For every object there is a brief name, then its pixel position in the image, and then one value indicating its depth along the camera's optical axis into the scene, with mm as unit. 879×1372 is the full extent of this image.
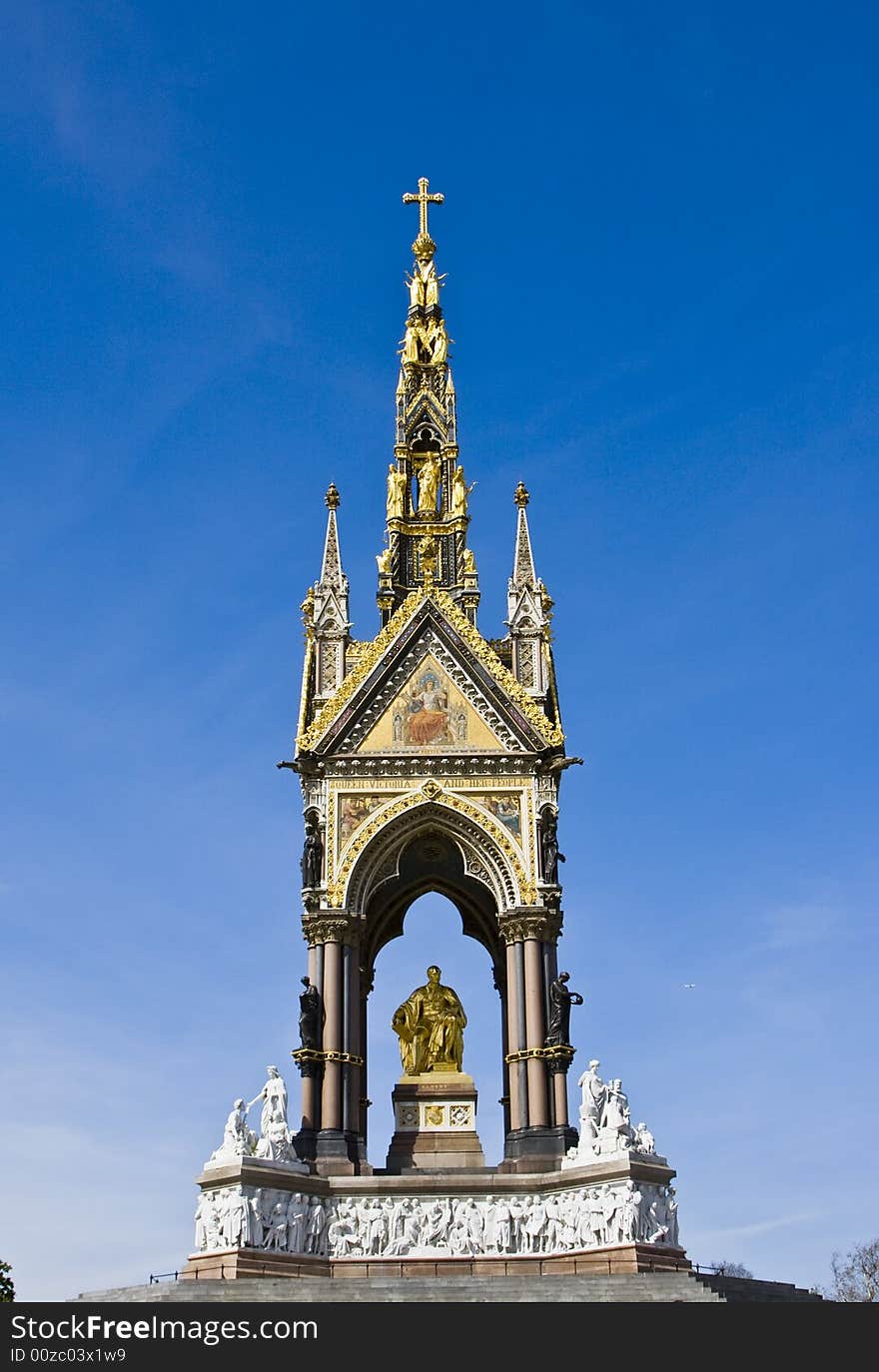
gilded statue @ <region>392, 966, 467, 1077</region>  33125
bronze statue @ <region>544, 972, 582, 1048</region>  31028
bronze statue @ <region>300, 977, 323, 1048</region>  31000
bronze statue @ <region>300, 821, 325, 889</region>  32375
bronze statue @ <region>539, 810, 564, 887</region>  32312
